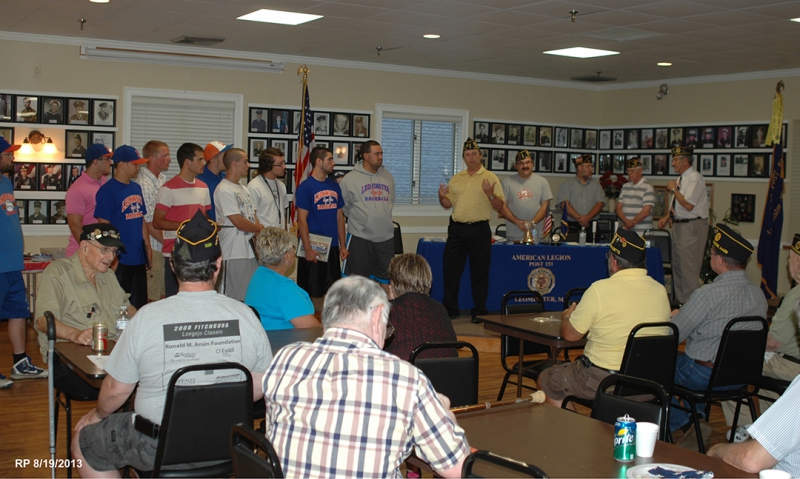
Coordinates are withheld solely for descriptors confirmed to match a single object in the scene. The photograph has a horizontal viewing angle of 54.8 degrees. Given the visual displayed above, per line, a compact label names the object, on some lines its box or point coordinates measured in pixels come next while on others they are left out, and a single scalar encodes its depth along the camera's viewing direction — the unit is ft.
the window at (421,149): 36.04
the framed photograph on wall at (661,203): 37.63
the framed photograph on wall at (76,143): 29.35
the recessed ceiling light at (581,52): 29.64
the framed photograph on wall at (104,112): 29.43
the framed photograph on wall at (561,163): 39.75
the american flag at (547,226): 29.07
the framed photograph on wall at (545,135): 39.11
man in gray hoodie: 24.88
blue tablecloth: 27.32
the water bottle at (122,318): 12.21
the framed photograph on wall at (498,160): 37.94
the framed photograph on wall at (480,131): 37.32
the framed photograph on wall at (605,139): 40.32
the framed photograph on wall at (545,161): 39.27
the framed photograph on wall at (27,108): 28.25
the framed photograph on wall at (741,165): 34.68
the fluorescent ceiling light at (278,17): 24.07
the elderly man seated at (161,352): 9.14
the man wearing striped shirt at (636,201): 30.68
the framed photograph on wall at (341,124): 33.96
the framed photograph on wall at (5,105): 27.94
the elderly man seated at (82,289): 12.68
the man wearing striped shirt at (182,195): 21.61
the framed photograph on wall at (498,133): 37.78
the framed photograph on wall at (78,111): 29.07
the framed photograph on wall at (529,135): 38.60
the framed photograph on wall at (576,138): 39.99
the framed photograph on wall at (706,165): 35.91
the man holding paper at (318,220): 23.76
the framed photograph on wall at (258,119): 32.35
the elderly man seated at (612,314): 13.10
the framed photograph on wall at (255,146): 32.45
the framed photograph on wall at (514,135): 38.17
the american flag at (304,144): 29.27
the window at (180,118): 30.32
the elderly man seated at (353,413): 6.64
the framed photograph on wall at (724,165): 35.29
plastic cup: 7.93
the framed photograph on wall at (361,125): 34.40
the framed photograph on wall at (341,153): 34.24
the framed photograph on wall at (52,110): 28.68
